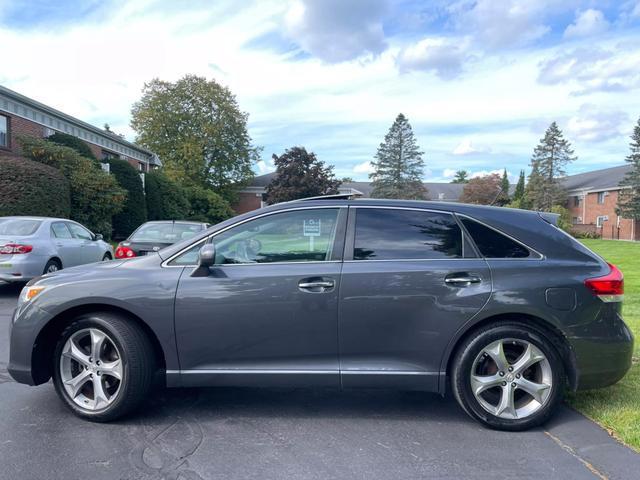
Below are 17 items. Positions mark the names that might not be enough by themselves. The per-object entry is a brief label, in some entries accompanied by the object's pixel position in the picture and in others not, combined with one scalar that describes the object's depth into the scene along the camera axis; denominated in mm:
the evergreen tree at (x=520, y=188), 67250
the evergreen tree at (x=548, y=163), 57812
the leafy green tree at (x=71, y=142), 22080
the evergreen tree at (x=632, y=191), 46062
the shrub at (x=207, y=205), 47125
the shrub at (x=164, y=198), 31344
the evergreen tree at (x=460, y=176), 112000
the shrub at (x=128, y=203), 25703
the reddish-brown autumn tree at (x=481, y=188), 60344
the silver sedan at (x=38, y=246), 8789
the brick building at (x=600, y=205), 49500
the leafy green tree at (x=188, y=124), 51500
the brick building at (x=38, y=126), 19391
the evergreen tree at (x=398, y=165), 64562
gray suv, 3662
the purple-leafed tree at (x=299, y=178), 49906
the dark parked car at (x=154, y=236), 9336
